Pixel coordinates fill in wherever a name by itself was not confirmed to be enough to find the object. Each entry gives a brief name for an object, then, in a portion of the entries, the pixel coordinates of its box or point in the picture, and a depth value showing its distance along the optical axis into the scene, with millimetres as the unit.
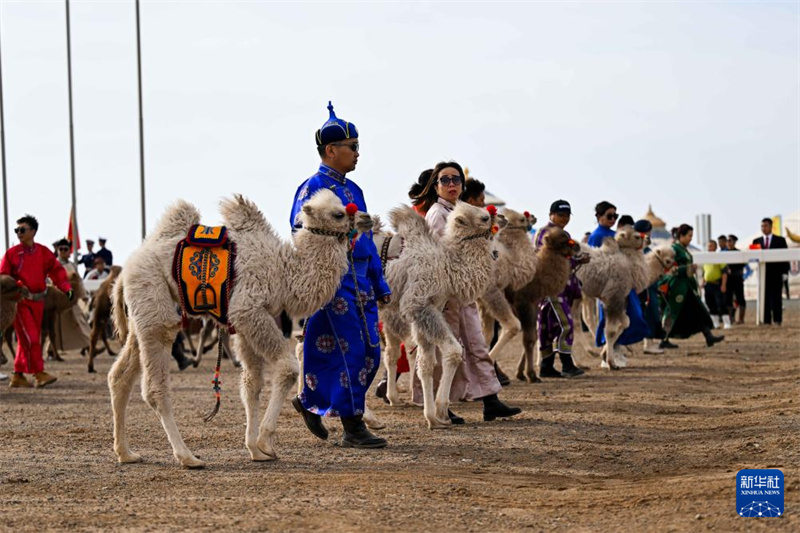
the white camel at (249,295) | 8219
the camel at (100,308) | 18734
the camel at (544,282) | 14398
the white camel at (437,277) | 10375
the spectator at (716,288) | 26766
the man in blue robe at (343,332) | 9047
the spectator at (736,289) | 27047
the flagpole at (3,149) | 34906
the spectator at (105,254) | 29641
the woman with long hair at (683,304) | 19812
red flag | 34344
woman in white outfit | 10930
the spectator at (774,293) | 26391
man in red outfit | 16047
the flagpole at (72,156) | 35000
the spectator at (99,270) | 27433
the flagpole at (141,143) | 34156
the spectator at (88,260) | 30517
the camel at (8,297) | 15250
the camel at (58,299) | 19500
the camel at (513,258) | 13414
